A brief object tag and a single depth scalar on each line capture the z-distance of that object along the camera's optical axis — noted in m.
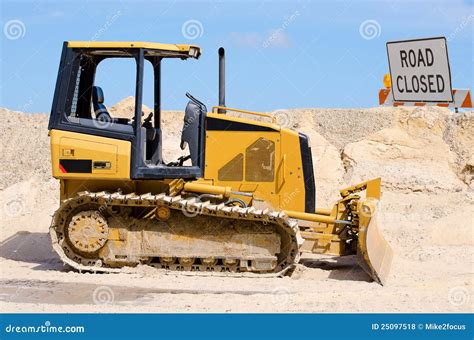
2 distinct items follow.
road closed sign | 12.43
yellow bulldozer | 11.77
